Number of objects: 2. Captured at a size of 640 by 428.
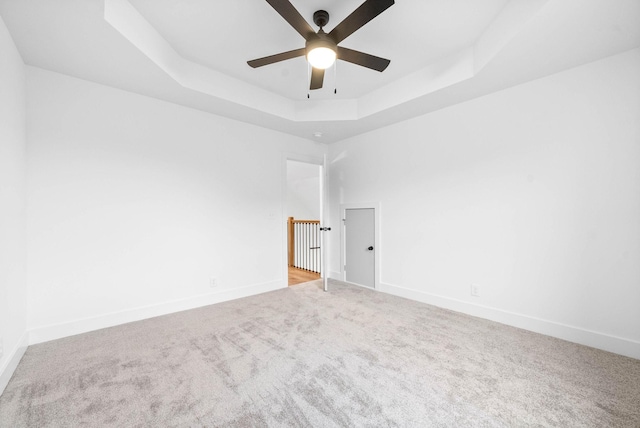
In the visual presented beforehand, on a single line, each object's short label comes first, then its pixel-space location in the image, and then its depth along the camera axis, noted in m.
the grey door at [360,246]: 3.98
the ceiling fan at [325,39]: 1.52
